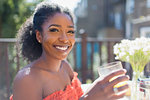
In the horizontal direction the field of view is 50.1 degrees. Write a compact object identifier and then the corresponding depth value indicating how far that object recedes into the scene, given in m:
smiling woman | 0.98
